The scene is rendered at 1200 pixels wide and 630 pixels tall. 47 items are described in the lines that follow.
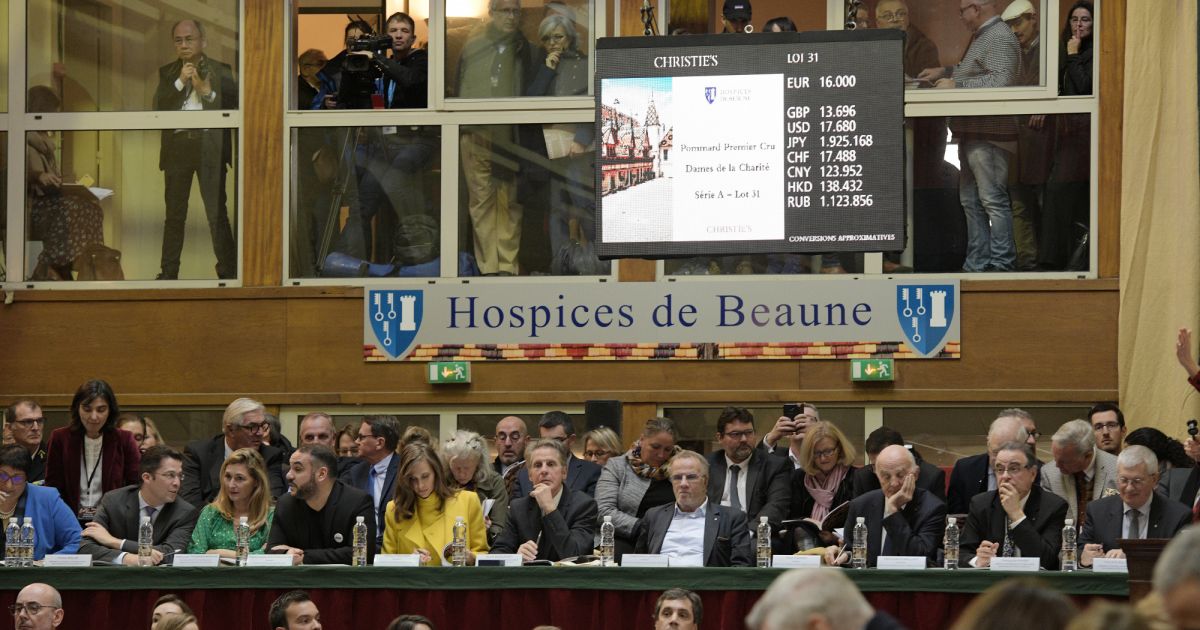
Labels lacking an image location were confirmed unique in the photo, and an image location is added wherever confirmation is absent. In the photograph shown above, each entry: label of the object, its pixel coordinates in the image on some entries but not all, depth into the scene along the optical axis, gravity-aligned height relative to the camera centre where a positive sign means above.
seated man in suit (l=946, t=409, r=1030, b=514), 17.50 -1.05
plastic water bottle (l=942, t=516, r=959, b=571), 15.61 -1.22
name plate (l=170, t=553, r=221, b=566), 16.08 -1.34
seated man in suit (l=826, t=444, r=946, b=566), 16.09 -1.13
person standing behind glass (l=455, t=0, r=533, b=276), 24.05 +0.92
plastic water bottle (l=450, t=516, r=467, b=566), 16.16 -1.29
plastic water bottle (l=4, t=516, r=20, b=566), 16.31 -1.29
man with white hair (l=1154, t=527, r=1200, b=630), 6.30 -0.56
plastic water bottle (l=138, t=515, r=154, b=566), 16.39 -1.29
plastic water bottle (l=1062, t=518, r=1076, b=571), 15.48 -1.22
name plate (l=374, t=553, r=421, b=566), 15.97 -1.32
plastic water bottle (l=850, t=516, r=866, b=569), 15.73 -1.25
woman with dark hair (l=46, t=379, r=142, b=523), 18.81 -1.00
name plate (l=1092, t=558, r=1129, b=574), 15.03 -1.27
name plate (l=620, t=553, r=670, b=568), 15.72 -1.30
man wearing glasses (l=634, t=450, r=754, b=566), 16.33 -1.21
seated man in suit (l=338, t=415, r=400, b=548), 18.81 -1.05
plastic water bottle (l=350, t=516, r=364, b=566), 16.36 -1.27
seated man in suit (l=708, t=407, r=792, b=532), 18.02 -1.06
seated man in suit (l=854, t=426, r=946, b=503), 17.55 -1.05
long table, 15.47 -1.45
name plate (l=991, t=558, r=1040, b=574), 15.24 -1.28
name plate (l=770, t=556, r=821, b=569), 15.50 -1.29
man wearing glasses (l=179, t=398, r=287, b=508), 18.70 -0.99
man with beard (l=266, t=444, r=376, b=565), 16.73 -1.17
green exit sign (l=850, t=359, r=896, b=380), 22.77 -0.65
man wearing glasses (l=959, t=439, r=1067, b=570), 15.74 -1.13
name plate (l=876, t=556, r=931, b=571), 15.47 -1.29
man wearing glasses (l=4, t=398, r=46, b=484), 19.47 -0.89
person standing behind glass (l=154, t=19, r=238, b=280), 24.42 +0.84
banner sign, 22.89 -0.32
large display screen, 18.75 +0.67
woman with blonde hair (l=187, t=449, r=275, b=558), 16.75 -1.15
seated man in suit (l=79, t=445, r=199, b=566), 16.80 -1.20
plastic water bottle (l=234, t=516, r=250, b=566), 16.34 -1.25
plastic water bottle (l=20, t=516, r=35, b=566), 16.28 -1.28
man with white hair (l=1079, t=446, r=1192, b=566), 15.75 -1.10
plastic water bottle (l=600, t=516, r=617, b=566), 16.17 -1.27
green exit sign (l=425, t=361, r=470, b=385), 23.37 -0.69
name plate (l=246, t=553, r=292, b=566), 16.14 -1.34
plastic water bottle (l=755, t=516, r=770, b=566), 15.95 -1.24
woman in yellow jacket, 16.70 -1.16
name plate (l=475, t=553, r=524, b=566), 16.00 -1.33
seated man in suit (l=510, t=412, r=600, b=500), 18.28 -1.10
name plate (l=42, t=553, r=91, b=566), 16.23 -1.35
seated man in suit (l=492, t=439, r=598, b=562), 16.67 -1.19
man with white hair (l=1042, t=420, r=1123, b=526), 17.02 -0.99
